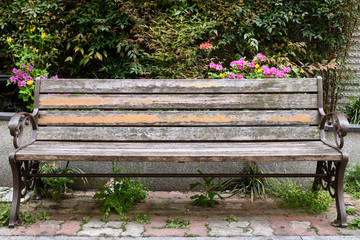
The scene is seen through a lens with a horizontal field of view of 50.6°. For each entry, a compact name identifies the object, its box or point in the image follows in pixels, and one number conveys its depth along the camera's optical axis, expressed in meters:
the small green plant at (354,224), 2.86
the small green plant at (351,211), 3.17
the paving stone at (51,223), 2.89
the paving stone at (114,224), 2.91
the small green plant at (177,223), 2.90
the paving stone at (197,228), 2.77
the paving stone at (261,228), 2.79
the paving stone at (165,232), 2.76
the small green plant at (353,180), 3.66
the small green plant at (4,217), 2.89
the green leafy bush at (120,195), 3.13
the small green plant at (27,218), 2.93
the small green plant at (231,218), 3.04
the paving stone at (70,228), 2.76
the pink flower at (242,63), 4.20
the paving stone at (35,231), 2.74
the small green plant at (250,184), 3.57
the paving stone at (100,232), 2.74
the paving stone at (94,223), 2.89
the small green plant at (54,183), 3.48
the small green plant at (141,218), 2.98
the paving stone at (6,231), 2.73
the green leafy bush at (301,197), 3.23
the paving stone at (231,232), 2.75
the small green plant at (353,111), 4.56
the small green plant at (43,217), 3.00
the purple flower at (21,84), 4.33
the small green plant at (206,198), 3.32
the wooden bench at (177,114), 3.35
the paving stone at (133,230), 2.76
